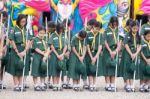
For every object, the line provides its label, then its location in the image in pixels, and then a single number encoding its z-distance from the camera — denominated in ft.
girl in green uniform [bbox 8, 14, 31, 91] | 43.47
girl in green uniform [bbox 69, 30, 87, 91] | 44.06
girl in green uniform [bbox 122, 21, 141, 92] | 44.04
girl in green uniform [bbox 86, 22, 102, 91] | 44.21
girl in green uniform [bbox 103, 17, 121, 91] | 44.21
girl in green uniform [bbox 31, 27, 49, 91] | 43.75
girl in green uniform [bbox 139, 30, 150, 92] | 44.14
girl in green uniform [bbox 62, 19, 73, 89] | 44.88
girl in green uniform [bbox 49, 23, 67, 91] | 44.01
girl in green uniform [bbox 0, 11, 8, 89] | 42.74
